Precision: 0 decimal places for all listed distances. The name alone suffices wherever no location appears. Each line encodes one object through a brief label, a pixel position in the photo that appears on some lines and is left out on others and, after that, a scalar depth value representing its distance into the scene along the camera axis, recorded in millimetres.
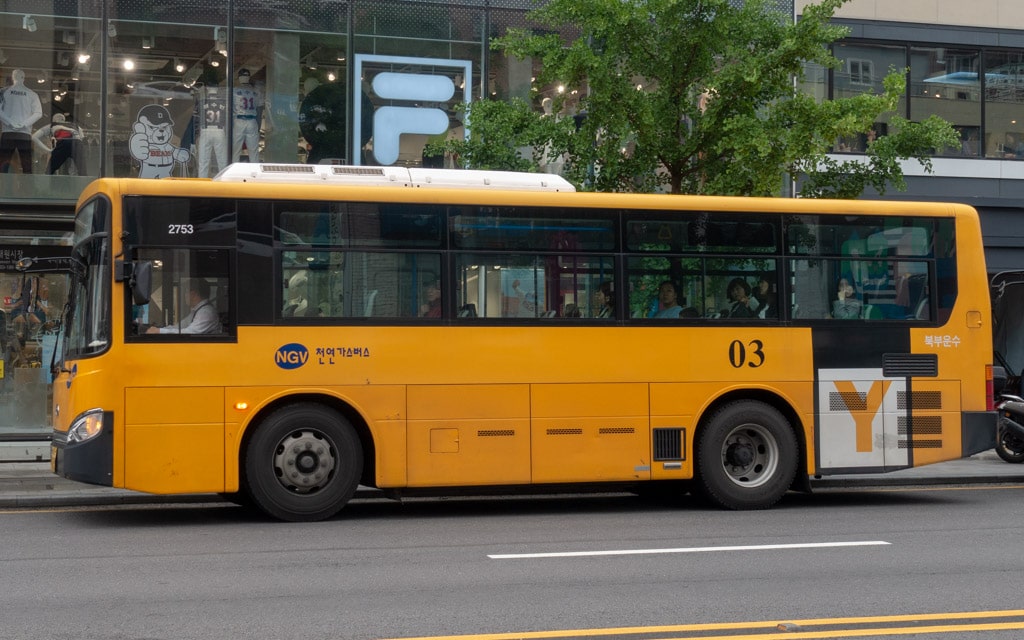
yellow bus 11438
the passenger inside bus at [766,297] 13070
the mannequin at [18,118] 18531
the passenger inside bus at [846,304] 13359
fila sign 19969
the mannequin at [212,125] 19250
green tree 15547
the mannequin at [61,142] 18688
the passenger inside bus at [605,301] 12547
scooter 17750
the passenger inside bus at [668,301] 12766
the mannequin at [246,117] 19406
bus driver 11461
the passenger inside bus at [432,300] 12055
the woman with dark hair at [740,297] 12992
